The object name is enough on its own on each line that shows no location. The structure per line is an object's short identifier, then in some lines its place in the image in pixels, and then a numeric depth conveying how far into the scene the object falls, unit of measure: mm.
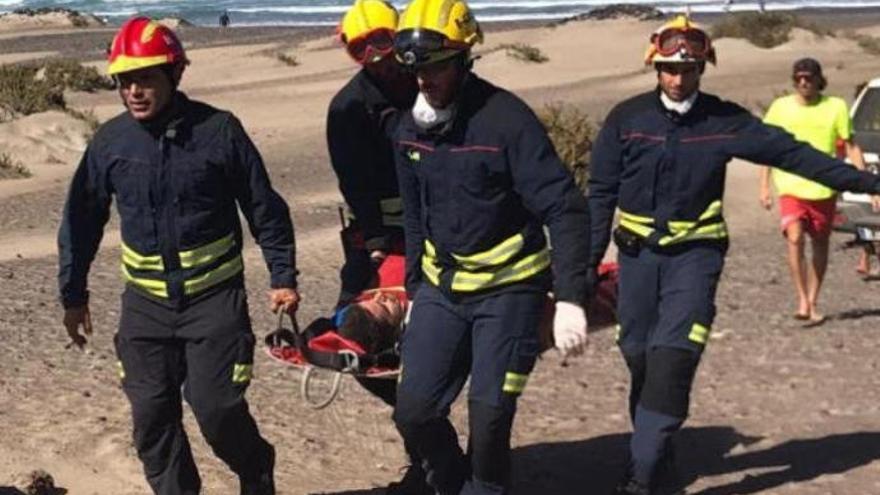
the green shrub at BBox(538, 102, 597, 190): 18562
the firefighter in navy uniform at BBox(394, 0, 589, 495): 5414
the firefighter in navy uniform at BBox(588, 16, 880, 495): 6305
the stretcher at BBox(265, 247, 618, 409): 5738
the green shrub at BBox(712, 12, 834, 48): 44406
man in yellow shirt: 10406
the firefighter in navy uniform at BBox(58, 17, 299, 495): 5629
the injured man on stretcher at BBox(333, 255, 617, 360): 5906
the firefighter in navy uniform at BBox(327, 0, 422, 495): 6266
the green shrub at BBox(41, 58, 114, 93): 34469
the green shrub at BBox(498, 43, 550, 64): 41000
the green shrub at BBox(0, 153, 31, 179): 20344
